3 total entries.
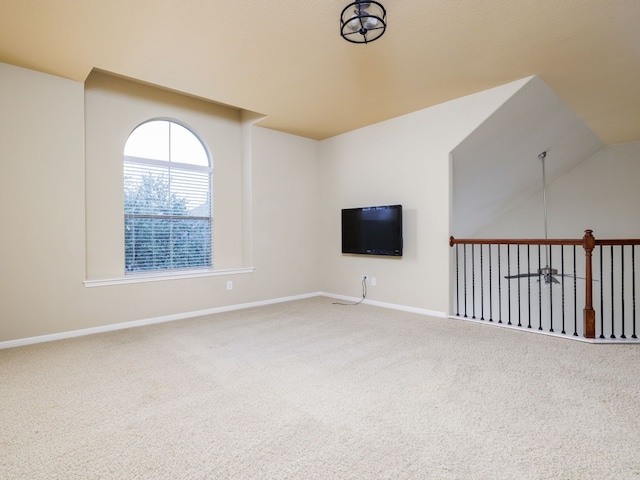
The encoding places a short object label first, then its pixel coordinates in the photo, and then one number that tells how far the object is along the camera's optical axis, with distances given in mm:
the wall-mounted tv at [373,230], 4656
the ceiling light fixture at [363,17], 2287
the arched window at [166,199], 4234
